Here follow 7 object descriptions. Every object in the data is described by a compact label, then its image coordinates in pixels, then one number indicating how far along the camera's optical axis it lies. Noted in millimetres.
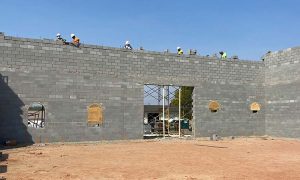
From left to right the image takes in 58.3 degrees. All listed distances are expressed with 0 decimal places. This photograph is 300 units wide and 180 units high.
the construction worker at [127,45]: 15665
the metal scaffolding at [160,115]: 16690
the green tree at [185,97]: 30346
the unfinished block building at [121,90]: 13185
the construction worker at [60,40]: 14036
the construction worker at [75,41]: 14254
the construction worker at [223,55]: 17740
